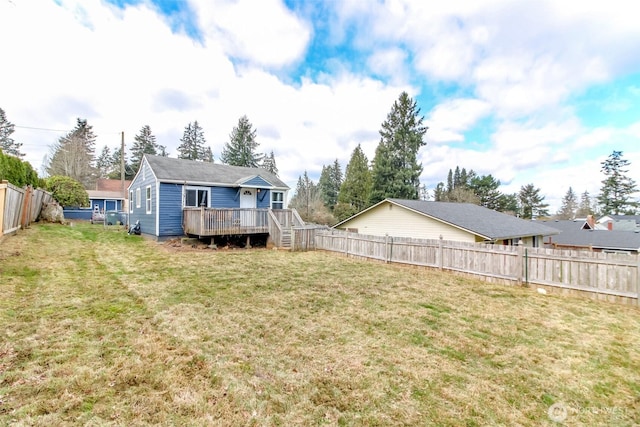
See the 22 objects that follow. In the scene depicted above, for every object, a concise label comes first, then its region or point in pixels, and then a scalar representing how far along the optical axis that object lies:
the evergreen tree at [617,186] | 45.22
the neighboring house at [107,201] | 30.69
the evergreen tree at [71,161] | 32.97
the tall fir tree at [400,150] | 34.16
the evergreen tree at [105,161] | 49.53
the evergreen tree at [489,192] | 43.38
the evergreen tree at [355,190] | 37.52
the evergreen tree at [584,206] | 55.44
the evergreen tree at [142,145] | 45.97
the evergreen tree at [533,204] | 51.28
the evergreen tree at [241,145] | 41.47
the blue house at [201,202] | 13.14
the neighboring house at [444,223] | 14.48
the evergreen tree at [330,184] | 48.68
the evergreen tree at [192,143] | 48.00
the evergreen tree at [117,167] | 43.24
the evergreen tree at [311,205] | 37.72
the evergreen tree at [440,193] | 46.89
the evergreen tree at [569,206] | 60.38
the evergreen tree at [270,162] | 50.88
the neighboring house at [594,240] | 24.64
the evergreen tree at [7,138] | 40.67
